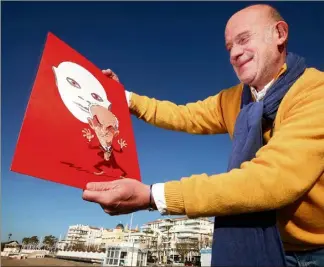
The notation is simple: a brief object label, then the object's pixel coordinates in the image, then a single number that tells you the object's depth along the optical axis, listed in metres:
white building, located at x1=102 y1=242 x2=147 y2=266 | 33.16
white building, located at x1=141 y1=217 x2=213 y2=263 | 43.22
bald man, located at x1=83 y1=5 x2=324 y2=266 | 0.87
